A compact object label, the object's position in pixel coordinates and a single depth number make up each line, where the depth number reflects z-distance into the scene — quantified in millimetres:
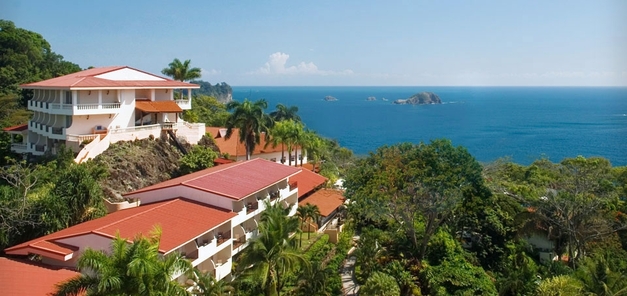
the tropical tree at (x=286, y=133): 49625
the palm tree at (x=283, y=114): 63019
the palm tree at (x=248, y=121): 43969
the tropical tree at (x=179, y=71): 55031
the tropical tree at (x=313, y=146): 51938
